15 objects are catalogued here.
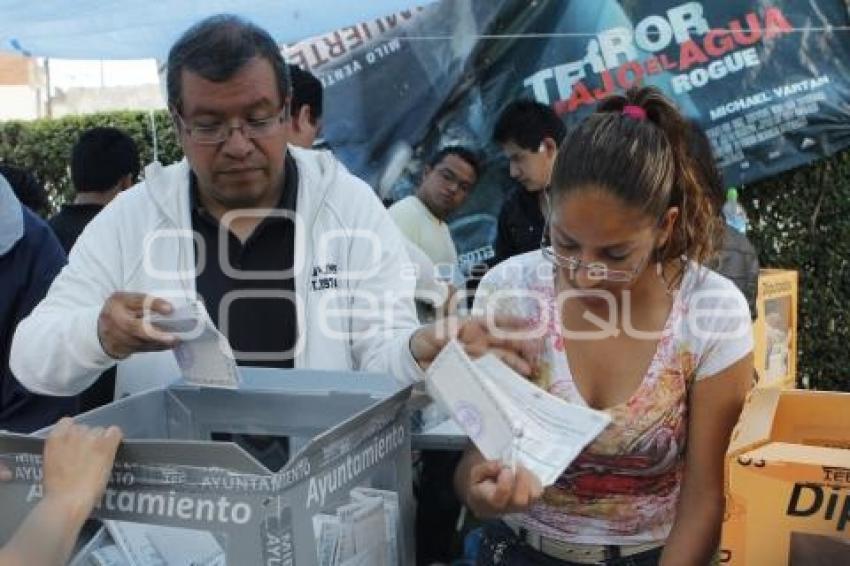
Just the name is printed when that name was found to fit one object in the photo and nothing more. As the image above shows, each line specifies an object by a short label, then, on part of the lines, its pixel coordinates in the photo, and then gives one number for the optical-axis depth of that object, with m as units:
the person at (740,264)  3.09
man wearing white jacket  1.53
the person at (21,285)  1.83
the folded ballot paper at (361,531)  1.18
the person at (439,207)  3.88
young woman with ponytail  1.38
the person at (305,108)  3.37
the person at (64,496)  1.07
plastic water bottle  4.42
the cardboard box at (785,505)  1.12
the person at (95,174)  3.70
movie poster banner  4.68
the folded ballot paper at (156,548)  1.16
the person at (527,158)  3.78
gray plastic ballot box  1.01
